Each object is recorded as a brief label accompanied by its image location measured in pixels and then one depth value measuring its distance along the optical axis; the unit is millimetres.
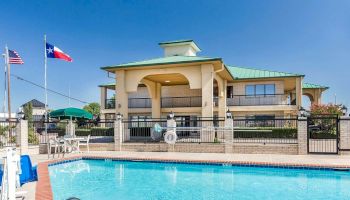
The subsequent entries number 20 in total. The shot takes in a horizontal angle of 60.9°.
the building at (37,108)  64238
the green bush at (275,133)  22266
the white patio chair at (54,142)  14250
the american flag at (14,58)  24203
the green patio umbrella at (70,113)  15438
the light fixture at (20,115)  15566
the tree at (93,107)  69088
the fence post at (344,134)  13859
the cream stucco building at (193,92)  20281
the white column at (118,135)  16891
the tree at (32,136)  19572
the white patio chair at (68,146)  14920
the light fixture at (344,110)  14500
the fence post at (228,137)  15132
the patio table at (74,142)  15469
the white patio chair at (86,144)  16381
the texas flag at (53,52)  20547
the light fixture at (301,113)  14578
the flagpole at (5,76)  26516
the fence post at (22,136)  15406
